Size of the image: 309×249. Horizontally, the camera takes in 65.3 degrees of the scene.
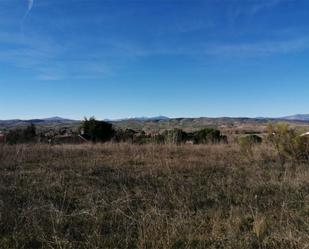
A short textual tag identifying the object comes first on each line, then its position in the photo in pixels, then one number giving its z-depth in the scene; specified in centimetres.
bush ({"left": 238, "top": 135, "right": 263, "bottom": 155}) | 748
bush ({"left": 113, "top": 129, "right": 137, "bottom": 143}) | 1438
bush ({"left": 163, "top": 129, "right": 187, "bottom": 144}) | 991
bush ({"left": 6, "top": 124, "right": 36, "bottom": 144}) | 1128
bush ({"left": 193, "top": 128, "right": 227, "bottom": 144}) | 1267
